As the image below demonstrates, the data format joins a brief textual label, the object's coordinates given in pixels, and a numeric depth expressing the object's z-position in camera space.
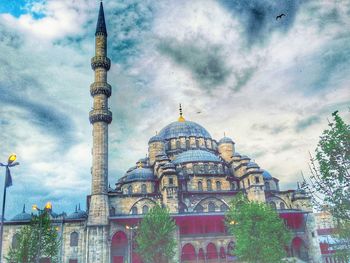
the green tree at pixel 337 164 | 14.16
